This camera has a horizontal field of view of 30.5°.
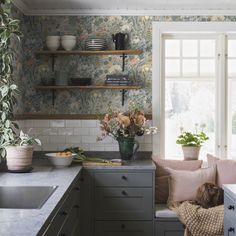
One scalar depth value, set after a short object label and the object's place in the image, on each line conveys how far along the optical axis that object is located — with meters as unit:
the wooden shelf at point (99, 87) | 4.38
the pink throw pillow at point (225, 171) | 4.09
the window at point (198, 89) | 4.59
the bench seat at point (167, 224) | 3.86
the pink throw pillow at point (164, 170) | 4.15
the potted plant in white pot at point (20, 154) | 3.44
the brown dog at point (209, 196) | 3.72
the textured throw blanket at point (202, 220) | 3.47
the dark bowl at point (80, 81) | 4.42
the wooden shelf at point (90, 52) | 4.40
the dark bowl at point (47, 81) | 4.47
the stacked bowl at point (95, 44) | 4.40
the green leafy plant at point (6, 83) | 3.31
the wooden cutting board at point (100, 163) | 3.95
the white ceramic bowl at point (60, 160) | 3.88
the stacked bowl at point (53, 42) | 4.43
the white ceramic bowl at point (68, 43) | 4.41
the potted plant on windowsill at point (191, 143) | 4.44
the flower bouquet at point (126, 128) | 4.11
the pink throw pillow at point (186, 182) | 3.99
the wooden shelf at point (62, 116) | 4.52
